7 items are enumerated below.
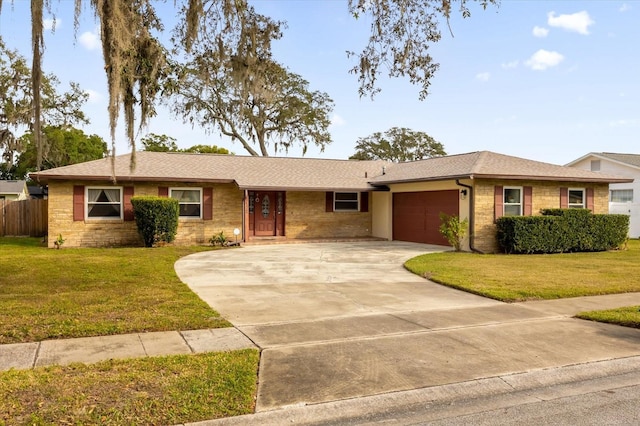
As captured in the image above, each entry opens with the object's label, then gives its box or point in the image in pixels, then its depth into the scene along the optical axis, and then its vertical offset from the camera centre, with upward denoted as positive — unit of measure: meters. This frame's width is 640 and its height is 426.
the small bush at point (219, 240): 19.33 -1.26
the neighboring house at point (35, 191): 46.81 +1.71
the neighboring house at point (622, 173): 26.22 +2.16
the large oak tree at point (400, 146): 59.16 +7.51
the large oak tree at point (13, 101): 28.98 +6.67
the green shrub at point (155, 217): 17.56 -0.33
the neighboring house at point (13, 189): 35.10 +1.35
